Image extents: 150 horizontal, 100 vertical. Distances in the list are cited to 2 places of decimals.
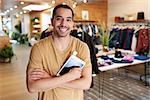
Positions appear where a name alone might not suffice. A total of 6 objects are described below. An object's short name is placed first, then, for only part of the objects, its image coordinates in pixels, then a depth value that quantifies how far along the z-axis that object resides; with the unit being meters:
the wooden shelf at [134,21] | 4.08
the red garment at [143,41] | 4.05
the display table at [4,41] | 4.47
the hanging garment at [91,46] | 2.70
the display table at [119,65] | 2.90
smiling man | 1.03
